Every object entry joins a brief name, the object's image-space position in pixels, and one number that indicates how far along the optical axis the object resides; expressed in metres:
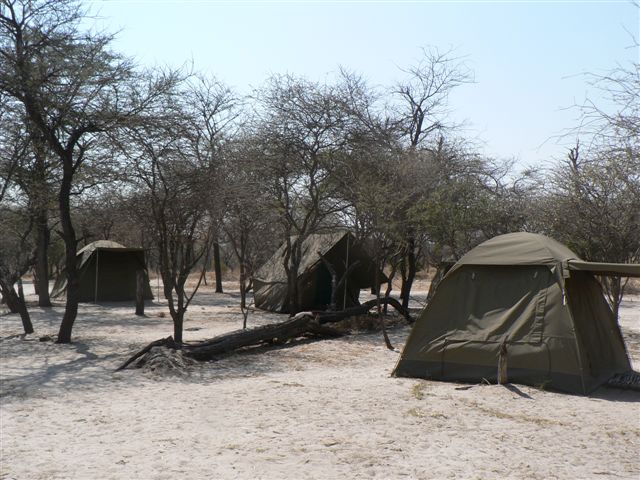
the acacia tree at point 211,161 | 11.34
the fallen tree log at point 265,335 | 10.07
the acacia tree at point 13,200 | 12.93
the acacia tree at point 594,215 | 11.94
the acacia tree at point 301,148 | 15.45
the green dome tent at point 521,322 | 8.03
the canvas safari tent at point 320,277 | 17.91
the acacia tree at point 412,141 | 15.77
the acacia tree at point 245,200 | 12.71
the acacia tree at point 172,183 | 11.22
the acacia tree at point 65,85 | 10.84
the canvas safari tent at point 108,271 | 21.78
